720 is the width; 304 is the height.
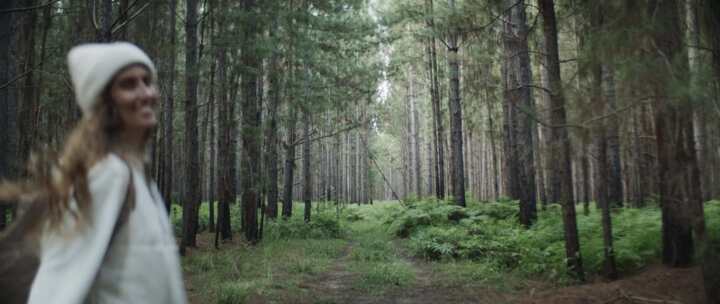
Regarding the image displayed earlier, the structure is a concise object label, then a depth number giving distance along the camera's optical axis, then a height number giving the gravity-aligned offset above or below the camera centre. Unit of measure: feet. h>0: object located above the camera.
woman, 5.00 -0.07
